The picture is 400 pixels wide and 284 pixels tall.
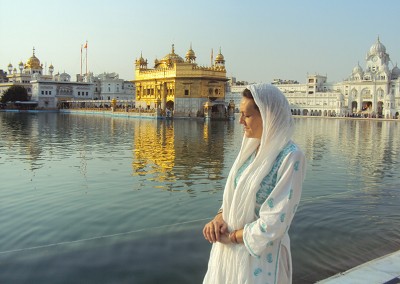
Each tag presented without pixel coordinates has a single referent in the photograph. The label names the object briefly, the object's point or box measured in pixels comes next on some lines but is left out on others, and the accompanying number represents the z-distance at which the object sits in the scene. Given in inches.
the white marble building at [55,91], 3420.3
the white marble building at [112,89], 3710.6
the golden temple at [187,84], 2146.9
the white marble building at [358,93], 3216.0
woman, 92.7
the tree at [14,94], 3225.9
